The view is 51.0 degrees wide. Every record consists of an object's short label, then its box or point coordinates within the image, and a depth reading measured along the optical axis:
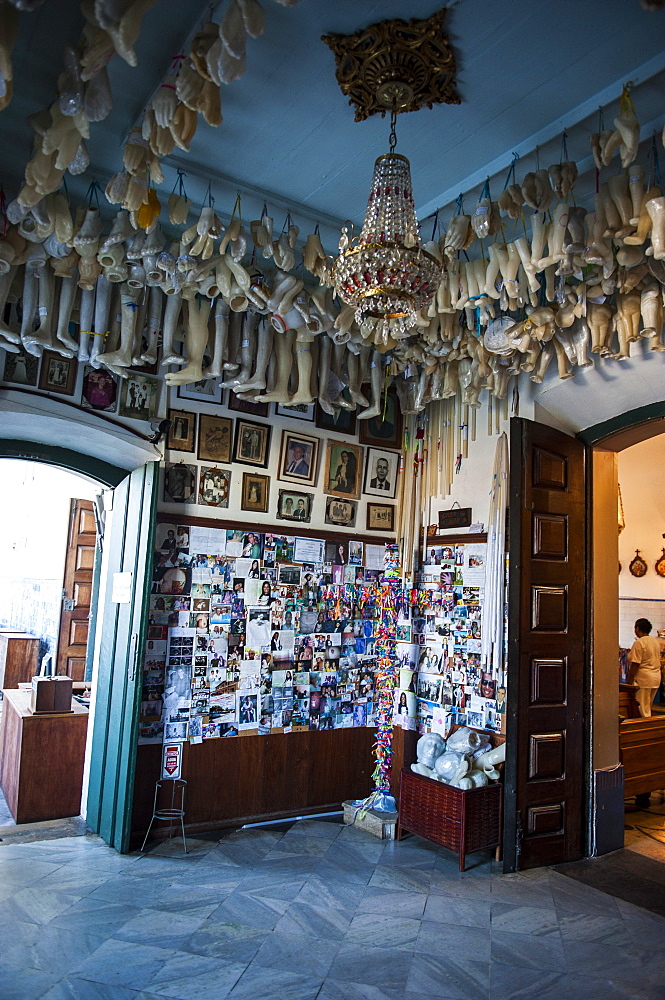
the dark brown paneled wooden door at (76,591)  8.44
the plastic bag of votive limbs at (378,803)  5.26
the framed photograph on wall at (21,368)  4.41
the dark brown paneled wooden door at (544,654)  4.46
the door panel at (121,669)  4.59
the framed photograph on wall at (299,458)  5.51
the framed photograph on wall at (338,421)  5.75
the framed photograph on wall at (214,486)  5.12
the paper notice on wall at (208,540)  5.04
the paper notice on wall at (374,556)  5.90
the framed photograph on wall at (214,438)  5.13
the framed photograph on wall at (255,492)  5.30
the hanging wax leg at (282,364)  4.97
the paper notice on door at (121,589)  4.84
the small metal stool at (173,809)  4.73
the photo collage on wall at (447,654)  5.19
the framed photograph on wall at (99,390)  4.71
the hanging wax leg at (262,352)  4.86
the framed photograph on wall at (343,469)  5.76
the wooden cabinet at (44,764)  5.10
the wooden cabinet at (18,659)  8.49
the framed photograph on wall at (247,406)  5.28
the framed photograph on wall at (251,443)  5.29
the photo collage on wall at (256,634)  4.89
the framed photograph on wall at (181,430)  5.01
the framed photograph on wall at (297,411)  5.51
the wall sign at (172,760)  4.80
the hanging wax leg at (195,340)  4.61
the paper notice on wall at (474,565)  5.29
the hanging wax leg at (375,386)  5.41
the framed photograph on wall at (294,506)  5.47
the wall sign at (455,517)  5.50
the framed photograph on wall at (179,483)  4.99
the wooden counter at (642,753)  5.55
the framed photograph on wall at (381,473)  5.99
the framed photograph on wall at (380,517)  5.96
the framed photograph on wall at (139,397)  4.84
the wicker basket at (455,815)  4.42
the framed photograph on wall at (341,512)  5.73
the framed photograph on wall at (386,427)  6.00
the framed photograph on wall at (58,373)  4.54
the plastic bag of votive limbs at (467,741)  4.88
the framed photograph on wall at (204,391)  5.08
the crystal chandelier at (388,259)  2.66
